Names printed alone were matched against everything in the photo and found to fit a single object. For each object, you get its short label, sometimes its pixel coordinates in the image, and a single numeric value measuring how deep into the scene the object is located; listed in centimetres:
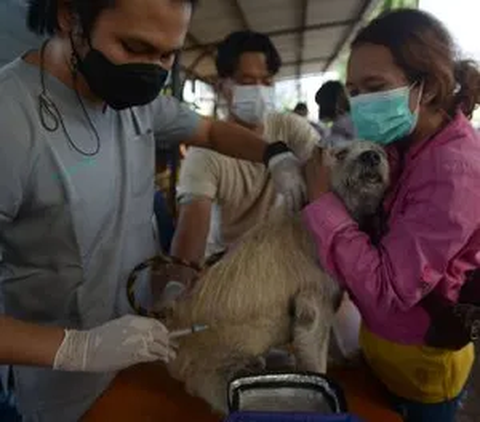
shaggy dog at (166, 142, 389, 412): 136
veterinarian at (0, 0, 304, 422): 114
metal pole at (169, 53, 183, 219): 364
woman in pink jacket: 115
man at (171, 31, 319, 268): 221
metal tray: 103
